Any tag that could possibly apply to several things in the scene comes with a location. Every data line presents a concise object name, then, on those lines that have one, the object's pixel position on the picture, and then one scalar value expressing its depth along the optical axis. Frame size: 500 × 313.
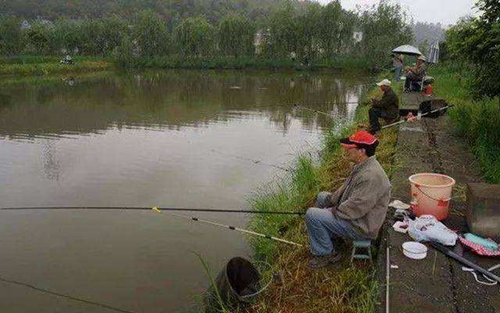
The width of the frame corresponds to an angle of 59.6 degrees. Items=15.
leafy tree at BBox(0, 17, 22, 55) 43.88
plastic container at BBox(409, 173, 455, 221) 4.69
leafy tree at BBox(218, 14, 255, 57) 52.22
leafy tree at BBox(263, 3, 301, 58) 50.88
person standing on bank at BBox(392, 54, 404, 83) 19.02
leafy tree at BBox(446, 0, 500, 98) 6.41
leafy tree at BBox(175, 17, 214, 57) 52.69
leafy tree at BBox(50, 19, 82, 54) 50.66
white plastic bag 4.14
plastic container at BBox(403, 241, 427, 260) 3.99
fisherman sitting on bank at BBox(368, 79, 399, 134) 9.58
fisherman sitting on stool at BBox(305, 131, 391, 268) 3.97
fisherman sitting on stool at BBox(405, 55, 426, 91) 14.85
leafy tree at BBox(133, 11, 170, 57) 54.47
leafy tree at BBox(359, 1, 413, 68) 43.25
